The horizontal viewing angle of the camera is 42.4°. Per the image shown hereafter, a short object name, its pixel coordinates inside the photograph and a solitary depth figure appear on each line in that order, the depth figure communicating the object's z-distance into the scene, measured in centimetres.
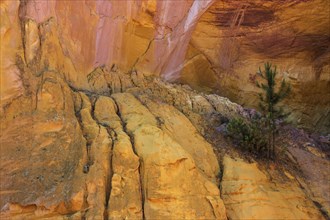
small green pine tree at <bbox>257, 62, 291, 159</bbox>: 977
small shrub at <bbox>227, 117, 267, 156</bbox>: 945
